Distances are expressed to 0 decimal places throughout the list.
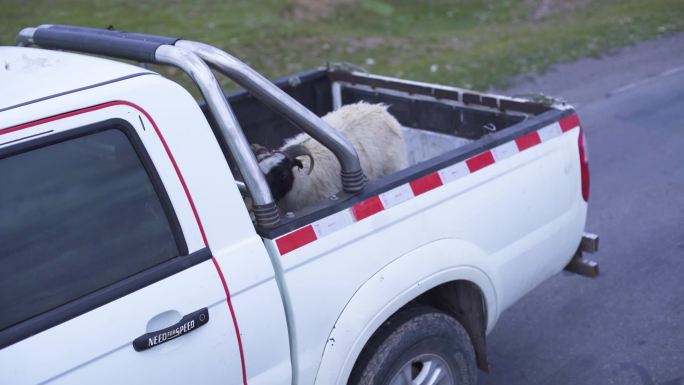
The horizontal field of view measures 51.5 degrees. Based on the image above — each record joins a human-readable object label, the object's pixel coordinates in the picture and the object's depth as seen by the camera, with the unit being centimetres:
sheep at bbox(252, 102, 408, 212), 326
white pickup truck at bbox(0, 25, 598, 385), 223
